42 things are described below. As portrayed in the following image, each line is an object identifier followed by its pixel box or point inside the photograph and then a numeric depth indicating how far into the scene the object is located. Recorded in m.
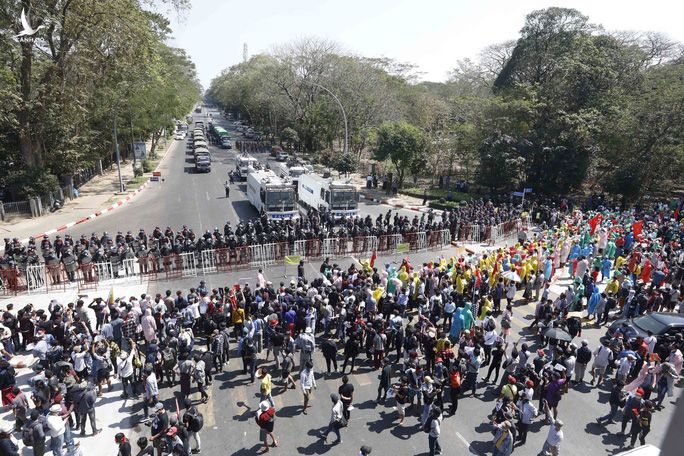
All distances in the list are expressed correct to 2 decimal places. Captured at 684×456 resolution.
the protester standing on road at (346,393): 9.95
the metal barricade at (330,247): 22.19
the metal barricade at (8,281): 17.26
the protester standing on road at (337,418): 9.68
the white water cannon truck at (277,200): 26.27
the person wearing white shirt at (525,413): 9.93
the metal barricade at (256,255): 20.78
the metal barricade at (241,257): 20.41
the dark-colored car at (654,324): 13.33
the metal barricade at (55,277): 17.58
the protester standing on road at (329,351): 12.30
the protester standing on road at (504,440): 8.75
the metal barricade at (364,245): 22.70
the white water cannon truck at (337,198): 27.45
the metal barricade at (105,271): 18.44
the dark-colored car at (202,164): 49.28
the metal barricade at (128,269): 18.94
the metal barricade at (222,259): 20.09
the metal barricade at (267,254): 20.95
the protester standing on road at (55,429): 9.05
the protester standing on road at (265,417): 9.45
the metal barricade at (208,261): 19.76
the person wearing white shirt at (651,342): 12.74
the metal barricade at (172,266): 19.05
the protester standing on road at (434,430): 9.26
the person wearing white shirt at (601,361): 12.20
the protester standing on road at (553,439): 9.09
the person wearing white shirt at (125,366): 11.13
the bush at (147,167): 49.97
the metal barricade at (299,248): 21.52
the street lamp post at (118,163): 34.34
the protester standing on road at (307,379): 10.88
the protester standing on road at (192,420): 9.19
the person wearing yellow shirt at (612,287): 16.78
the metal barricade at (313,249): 21.98
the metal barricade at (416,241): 23.50
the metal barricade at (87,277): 18.05
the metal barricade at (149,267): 18.91
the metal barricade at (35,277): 17.36
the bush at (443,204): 35.28
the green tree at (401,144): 38.28
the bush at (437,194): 38.17
